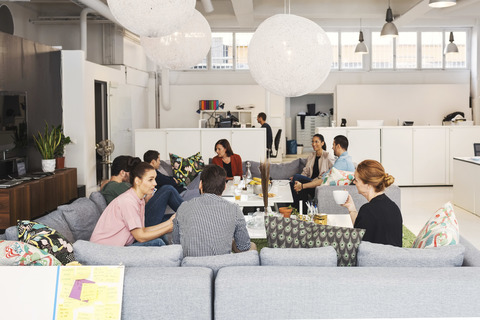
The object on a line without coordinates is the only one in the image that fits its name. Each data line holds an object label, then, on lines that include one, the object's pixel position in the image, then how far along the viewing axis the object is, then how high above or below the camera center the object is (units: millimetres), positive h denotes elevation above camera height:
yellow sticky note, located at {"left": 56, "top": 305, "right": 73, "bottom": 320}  2311 -766
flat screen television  6621 +224
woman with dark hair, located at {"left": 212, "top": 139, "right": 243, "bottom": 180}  7547 -356
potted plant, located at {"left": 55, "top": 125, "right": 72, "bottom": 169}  7830 -200
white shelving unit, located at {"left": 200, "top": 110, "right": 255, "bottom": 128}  14781 +570
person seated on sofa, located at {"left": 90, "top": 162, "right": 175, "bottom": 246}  3625 -618
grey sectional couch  2463 -739
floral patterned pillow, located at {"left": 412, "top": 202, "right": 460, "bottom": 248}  3189 -600
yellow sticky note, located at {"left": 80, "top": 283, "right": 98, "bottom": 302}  2320 -682
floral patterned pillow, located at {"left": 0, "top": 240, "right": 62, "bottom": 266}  2602 -591
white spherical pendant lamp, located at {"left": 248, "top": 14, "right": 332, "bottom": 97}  3525 +544
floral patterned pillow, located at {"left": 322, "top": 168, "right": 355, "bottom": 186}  6078 -498
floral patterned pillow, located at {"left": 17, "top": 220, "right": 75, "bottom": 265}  2967 -580
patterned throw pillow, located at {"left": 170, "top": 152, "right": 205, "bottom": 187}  7949 -492
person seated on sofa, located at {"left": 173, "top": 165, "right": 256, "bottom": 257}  3135 -516
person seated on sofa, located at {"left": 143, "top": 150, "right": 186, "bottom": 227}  4422 -572
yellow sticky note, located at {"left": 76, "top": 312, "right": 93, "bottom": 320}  2309 -778
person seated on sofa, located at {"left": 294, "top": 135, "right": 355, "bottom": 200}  6348 -248
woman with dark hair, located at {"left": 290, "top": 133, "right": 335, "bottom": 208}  7315 -466
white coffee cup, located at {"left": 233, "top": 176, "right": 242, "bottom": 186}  6664 -566
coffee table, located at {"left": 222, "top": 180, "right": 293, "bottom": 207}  5574 -671
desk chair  13844 -136
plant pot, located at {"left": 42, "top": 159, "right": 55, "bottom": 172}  7371 -394
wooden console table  5828 -737
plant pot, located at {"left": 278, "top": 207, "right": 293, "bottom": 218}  4441 -637
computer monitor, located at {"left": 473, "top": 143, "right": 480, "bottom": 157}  8539 -260
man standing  11428 +169
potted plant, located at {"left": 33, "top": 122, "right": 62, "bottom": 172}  7402 -163
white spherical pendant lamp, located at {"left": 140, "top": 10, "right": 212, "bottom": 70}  3676 +628
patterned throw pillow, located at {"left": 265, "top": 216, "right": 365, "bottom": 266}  2830 -557
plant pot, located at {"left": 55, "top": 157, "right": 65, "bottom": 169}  7984 -384
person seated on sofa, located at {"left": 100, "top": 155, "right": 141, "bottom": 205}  4883 -403
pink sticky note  2322 -667
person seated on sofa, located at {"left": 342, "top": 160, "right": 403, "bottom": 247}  3318 -484
